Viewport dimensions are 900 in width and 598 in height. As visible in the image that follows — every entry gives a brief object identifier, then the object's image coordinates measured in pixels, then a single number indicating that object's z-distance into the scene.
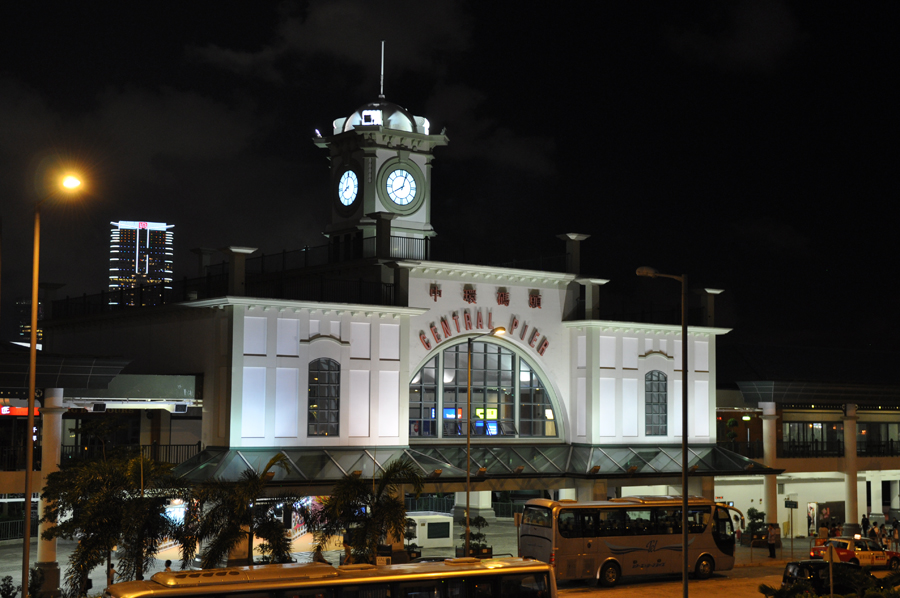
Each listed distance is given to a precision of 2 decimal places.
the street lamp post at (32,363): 22.25
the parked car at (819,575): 29.03
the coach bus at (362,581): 20.33
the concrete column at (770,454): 50.62
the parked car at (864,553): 39.02
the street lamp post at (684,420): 25.40
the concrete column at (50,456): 32.75
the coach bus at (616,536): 34.12
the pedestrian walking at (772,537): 44.56
